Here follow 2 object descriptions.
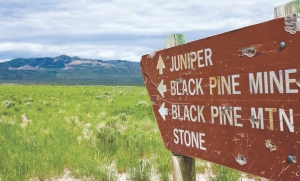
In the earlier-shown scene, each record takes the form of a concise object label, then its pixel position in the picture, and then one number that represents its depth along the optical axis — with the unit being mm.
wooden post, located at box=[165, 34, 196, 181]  3074
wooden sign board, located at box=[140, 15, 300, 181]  1801
